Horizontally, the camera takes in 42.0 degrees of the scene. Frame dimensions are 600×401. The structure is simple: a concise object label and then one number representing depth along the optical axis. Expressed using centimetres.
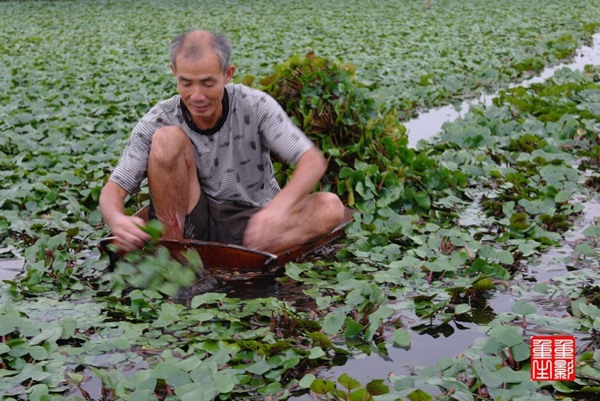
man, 335
